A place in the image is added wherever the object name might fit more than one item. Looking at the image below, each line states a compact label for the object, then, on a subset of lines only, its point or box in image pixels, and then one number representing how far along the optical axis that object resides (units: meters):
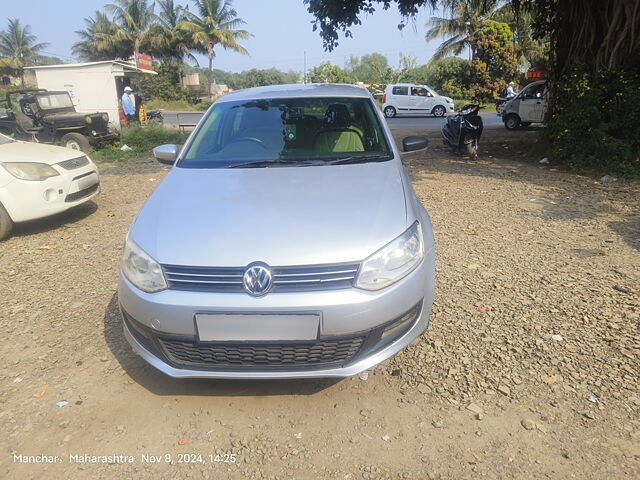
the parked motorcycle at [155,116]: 19.98
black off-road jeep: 11.42
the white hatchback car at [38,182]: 5.15
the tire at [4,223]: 5.14
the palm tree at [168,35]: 42.59
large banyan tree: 7.48
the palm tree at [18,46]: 58.44
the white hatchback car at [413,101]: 24.03
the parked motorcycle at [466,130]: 9.49
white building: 15.87
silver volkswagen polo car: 2.17
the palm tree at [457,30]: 32.31
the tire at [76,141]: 11.46
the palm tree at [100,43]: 45.09
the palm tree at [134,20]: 43.88
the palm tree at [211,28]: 42.19
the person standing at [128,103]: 15.71
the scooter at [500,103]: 20.72
